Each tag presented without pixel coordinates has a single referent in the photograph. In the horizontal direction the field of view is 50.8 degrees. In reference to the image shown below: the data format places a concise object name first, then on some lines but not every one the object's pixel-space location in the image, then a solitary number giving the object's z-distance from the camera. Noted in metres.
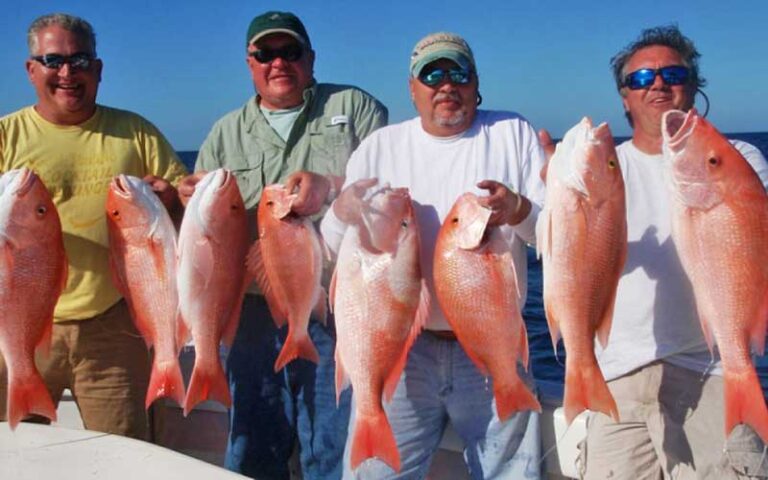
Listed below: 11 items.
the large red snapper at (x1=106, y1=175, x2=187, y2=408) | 3.94
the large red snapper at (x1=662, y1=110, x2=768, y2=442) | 3.23
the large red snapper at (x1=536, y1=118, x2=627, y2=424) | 3.30
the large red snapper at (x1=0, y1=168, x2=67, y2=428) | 3.78
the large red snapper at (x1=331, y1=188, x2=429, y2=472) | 3.59
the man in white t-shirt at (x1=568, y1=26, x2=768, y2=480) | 3.59
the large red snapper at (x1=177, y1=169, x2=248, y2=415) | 3.87
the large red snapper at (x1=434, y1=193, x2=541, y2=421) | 3.49
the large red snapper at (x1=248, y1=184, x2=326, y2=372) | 3.87
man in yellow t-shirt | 4.27
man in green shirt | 4.43
